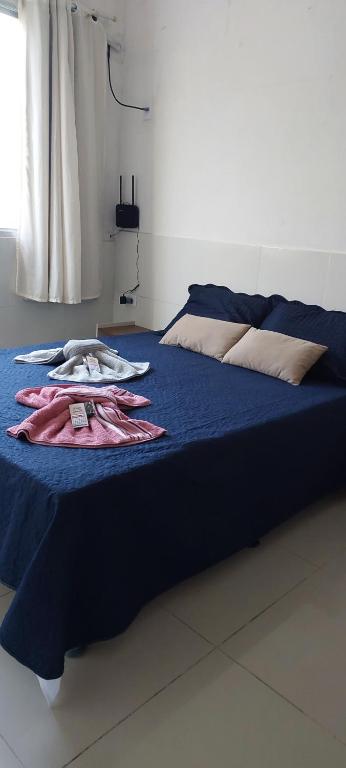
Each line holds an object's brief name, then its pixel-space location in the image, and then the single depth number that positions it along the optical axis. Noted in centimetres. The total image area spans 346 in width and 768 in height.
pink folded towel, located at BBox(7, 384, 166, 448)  164
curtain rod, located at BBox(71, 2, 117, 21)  331
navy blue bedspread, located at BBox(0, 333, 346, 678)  131
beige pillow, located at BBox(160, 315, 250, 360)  282
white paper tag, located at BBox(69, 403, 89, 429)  173
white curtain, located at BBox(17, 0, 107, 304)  322
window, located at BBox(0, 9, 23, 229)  319
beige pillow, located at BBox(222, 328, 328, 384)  246
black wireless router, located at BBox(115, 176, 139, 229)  378
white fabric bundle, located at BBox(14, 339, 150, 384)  231
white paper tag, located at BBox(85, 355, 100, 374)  238
